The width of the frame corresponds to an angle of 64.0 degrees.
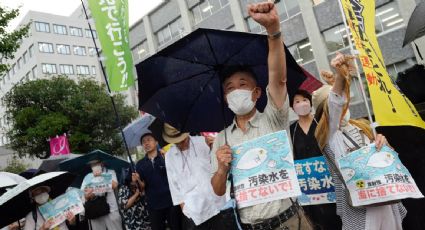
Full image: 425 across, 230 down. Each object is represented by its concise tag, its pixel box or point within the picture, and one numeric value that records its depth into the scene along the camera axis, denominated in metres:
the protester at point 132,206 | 6.09
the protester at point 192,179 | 3.68
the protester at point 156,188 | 5.02
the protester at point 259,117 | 2.17
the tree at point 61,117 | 23.27
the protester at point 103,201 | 6.41
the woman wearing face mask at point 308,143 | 3.78
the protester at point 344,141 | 2.86
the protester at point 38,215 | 4.22
